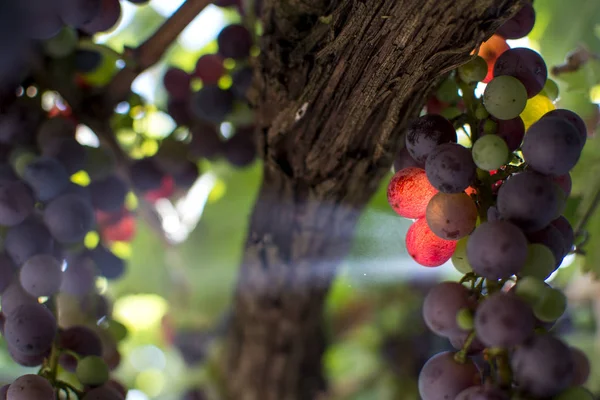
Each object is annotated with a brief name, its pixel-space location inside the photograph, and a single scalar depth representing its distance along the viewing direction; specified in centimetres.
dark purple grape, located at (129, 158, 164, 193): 50
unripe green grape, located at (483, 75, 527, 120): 35
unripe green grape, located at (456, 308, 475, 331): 34
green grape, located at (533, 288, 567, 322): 33
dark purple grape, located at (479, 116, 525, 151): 36
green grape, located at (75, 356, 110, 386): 38
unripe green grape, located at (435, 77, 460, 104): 39
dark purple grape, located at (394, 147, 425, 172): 38
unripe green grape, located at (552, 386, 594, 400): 33
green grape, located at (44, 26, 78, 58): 44
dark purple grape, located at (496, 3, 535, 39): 39
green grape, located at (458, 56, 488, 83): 37
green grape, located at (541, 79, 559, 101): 40
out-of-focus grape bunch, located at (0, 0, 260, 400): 39
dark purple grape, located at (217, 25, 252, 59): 47
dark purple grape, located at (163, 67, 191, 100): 51
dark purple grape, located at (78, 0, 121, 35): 43
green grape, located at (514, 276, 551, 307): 33
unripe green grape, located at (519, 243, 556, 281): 34
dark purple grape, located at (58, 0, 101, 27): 40
